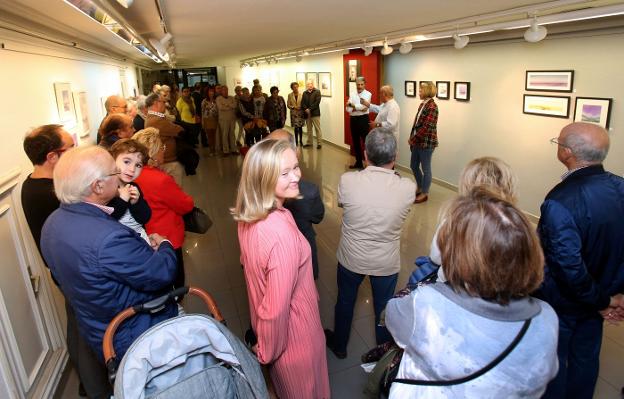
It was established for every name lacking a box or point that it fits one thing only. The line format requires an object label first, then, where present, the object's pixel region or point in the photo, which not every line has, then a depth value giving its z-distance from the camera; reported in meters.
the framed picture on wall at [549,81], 4.25
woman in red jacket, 2.48
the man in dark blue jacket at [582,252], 1.74
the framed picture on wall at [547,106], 4.36
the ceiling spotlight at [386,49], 5.66
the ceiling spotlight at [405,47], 5.50
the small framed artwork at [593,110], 3.90
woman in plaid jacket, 5.49
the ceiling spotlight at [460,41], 4.43
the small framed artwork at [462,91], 5.78
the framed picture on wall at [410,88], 7.06
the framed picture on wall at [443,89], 6.23
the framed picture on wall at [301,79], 12.02
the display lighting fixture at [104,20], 2.10
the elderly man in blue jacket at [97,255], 1.40
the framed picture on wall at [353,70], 8.34
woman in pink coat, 1.41
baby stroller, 1.18
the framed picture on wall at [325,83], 10.21
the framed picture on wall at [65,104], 3.46
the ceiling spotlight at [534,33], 3.57
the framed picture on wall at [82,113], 4.13
